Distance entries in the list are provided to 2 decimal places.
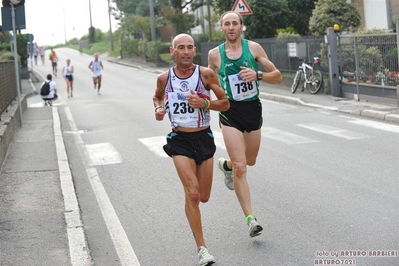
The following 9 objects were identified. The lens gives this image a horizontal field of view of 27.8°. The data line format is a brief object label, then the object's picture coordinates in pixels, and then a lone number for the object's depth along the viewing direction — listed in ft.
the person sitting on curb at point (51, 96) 89.81
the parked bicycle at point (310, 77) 76.64
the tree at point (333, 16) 90.79
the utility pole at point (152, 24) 167.86
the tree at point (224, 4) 107.14
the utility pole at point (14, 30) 55.98
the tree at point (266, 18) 103.50
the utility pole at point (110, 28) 250.98
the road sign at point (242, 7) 79.05
